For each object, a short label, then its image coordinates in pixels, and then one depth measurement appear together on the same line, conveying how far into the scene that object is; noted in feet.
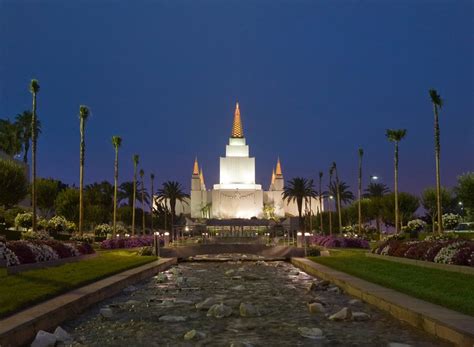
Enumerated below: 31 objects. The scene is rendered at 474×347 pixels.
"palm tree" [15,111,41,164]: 302.86
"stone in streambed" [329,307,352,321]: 40.47
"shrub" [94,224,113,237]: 205.77
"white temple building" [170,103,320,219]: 406.62
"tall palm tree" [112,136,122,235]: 189.67
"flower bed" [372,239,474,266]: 70.23
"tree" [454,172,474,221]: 167.73
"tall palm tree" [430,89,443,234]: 131.44
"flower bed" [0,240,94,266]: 69.15
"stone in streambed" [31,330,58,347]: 31.35
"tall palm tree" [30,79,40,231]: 131.23
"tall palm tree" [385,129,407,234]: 173.96
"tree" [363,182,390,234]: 280.10
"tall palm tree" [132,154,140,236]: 221.66
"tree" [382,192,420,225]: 264.72
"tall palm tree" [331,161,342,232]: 236.38
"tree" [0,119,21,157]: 296.30
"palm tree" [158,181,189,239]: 322.34
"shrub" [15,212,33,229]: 174.19
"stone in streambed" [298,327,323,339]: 35.04
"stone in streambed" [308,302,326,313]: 44.93
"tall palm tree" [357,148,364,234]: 197.74
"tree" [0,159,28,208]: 172.24
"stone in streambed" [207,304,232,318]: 42.55
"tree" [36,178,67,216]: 256.11
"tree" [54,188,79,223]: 248.52
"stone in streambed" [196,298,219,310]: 46.26
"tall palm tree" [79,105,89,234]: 142.31
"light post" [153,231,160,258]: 120.02
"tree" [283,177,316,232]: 327.47
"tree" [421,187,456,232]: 238.07
